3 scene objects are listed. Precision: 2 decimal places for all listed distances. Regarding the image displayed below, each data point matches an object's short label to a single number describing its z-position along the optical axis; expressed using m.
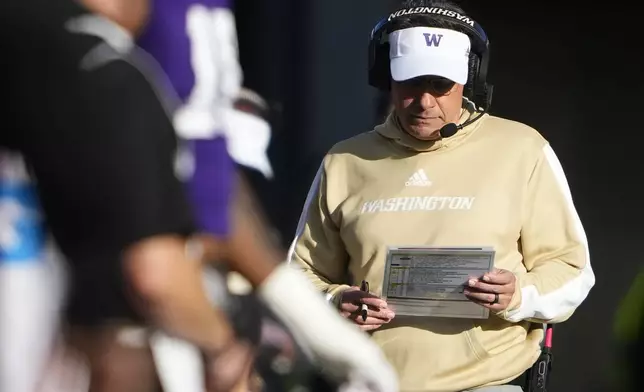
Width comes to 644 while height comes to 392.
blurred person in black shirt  17.41
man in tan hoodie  18.44
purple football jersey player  17.48
